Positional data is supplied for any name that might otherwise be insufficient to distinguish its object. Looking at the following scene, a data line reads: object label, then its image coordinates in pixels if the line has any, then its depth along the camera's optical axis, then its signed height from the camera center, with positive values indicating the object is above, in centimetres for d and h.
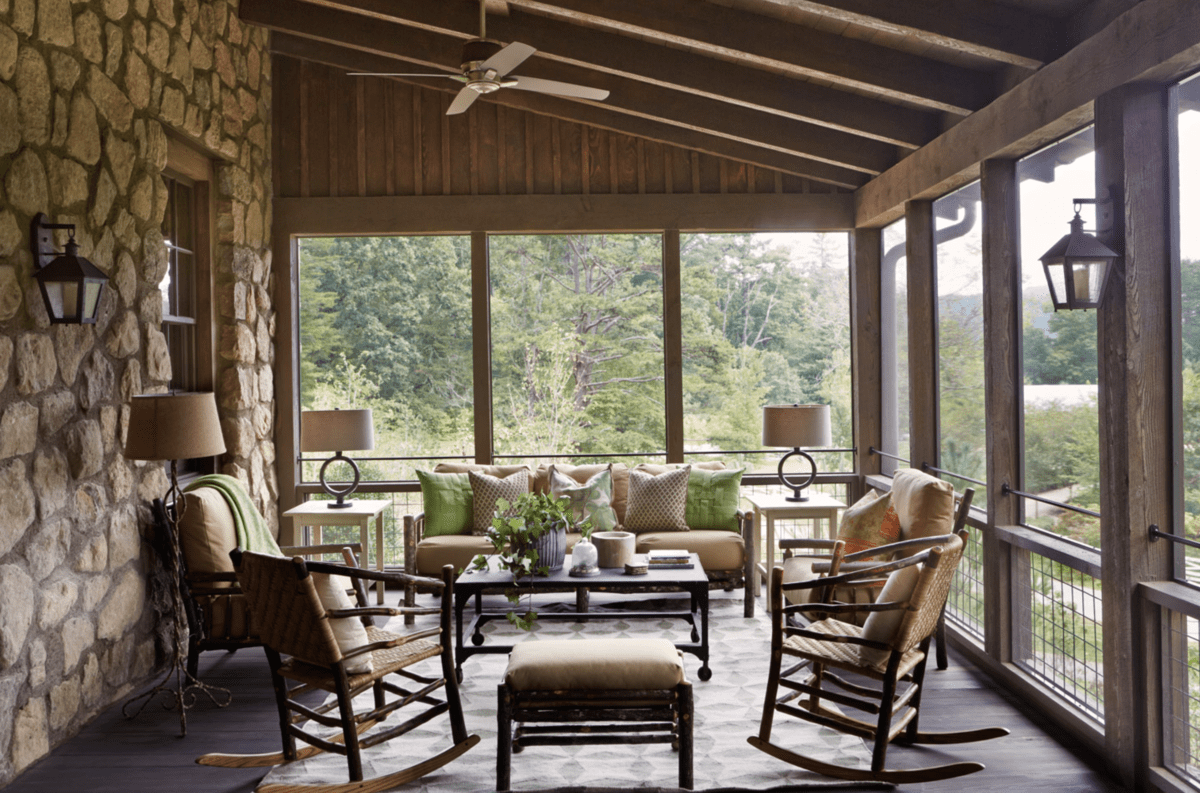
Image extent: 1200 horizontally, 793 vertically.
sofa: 564 -98
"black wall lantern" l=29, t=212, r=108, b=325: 360 +51
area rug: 328 -142
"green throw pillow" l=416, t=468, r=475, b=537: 602 -73
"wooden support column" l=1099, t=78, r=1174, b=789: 315 -1
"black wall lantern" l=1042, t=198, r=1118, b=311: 315 +42
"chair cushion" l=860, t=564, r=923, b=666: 326 -84
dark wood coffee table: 440 -94
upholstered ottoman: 318 -108
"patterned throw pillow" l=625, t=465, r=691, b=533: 600 -75
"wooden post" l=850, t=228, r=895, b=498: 663 +33
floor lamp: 395 -15
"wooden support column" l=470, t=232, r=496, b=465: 663 +45
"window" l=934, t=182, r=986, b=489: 478 +28
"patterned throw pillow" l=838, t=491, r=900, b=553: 460 -71
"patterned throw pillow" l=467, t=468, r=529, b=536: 599 -65
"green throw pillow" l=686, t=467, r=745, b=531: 606 -74
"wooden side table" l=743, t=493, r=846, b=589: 580 -79
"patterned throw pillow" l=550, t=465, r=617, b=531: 549 -67
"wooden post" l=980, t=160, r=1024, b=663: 431 +13
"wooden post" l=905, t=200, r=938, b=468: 539 +28
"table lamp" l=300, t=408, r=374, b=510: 591 -22
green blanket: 478 -62
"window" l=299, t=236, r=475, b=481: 679 +43
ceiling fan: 377 +142
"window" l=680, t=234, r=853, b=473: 706 +47
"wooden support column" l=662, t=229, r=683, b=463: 666 +44
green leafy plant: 440 -68
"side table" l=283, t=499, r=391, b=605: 582 -77
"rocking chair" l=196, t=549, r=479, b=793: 320 -100
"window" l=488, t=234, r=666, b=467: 720 +40
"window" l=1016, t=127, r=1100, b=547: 373 +8
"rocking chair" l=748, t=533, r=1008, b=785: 321 -101
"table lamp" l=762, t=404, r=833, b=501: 605 -26
